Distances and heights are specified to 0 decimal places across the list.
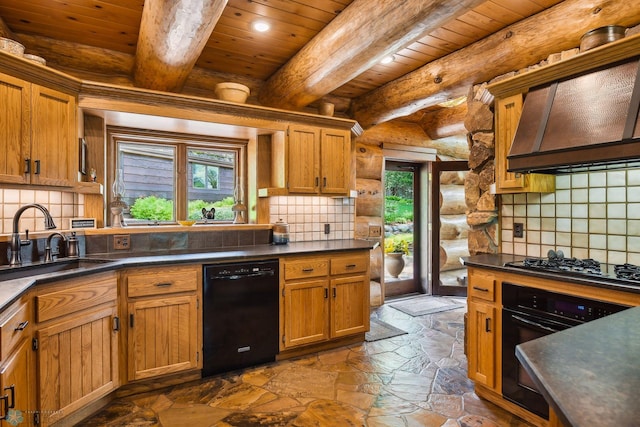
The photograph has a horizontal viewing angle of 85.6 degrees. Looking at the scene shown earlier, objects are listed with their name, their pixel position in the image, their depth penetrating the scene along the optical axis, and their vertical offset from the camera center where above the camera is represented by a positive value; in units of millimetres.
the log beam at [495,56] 2252 +1245
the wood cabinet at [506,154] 2525 +412
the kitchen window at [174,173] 3178 +365
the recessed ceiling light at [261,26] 2611 +1411
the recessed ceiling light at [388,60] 3233 +1419
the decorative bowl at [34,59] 2225 +1000
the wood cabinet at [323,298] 2957 -795
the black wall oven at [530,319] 1884 -651
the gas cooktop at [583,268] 1822 -351
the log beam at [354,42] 2004 +1147
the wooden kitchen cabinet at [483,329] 2275 -815
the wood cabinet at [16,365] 1471 -716
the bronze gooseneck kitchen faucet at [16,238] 2121 -170
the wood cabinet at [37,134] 2104 +502
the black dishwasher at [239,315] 2648 -835
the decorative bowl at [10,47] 2107 +1014
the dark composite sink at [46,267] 2037 -369
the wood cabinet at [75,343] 1876 -789
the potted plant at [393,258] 5098 -714
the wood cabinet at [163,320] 2396 -793
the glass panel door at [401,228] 5105 -282
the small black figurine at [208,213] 3457 -28
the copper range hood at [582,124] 1826 +495
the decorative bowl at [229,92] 3121 +1078
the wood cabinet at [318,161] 3414 +506
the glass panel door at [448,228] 5086 -286
